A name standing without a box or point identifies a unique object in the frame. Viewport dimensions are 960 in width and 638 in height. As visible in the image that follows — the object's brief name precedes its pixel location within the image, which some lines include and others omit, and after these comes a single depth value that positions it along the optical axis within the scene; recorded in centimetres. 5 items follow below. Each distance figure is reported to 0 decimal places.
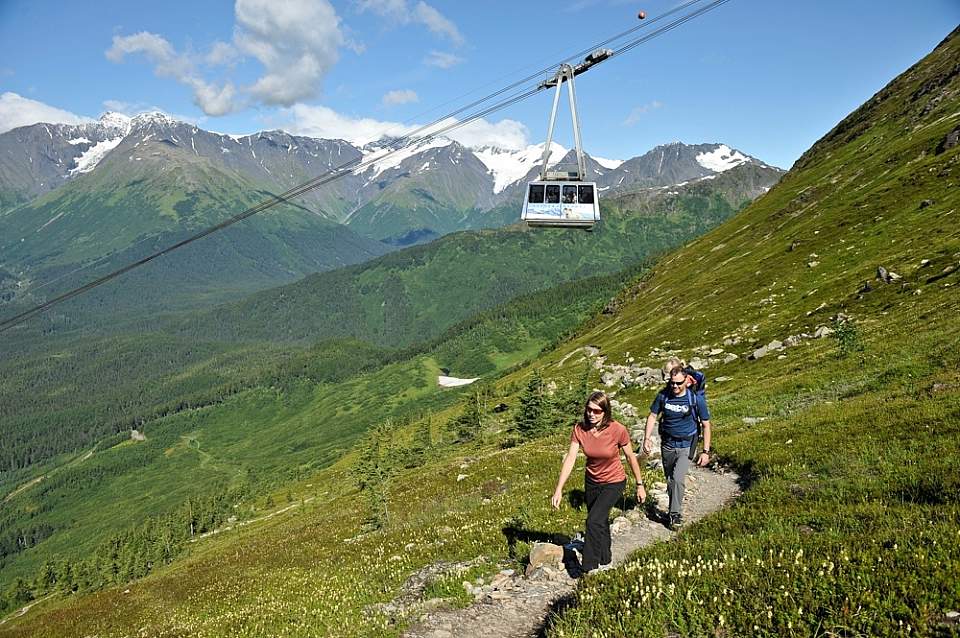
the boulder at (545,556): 1227
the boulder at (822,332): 5200
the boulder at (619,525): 1435
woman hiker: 1117
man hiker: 1398
